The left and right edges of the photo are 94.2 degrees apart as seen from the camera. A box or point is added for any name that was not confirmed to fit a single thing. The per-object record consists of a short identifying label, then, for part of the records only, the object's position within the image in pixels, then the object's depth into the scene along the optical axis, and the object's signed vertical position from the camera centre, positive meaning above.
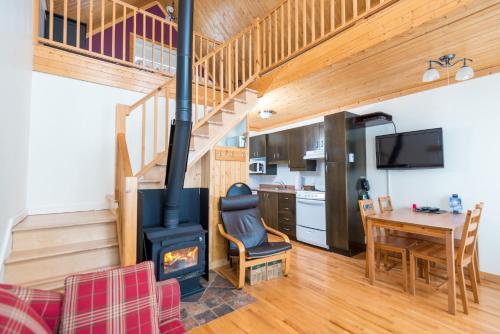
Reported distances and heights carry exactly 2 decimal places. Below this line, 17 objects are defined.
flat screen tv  3.17 +0.34
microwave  5.73 +0.20
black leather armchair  2.68 -0.81
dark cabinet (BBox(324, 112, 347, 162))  3.76 +0.59
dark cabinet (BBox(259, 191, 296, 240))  4.56 -0.76
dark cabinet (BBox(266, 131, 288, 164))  5.12 +0.62
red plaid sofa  1.00 -0.59
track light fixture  2.47 +1.26
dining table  2.17 -0.55
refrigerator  3.69 -0.15
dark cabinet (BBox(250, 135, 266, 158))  5.72 +0.70
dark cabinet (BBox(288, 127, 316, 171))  4.67 +0.46
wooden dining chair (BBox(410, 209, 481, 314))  2.15 -0.84
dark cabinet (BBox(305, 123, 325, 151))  4.34 +0.71
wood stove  2.23 -0.69
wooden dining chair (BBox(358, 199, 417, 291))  2.59 -0.83
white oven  4.01 -0.79
